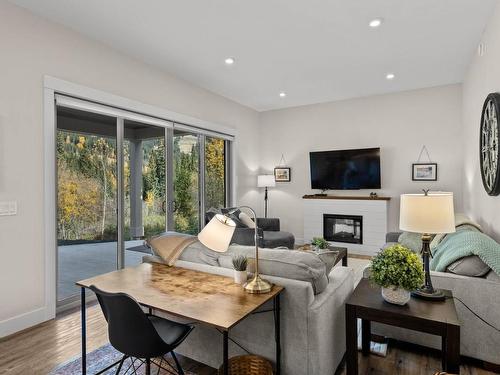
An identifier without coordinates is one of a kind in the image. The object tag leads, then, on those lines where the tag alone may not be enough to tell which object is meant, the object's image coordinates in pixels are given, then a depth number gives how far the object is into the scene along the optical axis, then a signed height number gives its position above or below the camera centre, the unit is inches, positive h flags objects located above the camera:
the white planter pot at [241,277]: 72.9 -20.7
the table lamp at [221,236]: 68.1 -10.2
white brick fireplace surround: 208.5 -18.0
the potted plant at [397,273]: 68.5 -19.3
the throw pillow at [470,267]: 83.3 -22.1
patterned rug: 80.7 -47.1
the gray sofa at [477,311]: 79.5 -32.5
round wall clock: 101.3 +15.9
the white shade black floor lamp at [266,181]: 241.8 +6.5
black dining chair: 55.4 -26.6
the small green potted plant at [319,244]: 151.3 -27.6
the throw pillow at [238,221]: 152.4 -16.9
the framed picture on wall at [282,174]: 251.4 +12.4
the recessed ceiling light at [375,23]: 117.4 +64.0
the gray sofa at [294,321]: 68.5 -30.9
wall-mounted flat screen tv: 215.6 +14.0
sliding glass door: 127.4 +2.4
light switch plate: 102.5 -5.2
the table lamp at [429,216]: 73.0 -6.9
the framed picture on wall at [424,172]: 198.2 +10.2
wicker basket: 70.8 -41.1
